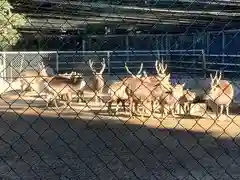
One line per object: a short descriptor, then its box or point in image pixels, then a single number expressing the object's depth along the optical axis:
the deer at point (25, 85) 17.61
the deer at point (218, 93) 12.00
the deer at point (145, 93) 12.19
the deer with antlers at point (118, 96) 13.06
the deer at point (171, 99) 12.38
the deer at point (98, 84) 14.61
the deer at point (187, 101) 12.79
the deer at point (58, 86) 14.44
